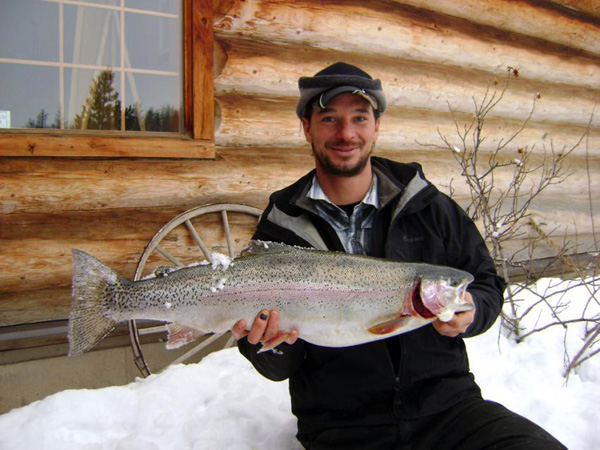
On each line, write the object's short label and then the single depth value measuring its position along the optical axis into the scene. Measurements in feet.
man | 6.84
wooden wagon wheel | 11.96
